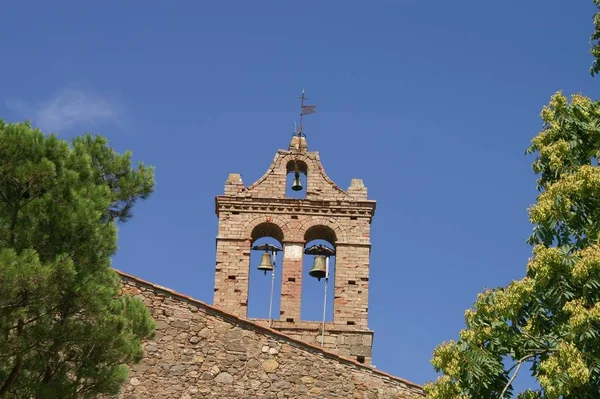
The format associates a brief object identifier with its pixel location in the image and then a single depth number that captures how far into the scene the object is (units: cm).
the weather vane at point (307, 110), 2495
